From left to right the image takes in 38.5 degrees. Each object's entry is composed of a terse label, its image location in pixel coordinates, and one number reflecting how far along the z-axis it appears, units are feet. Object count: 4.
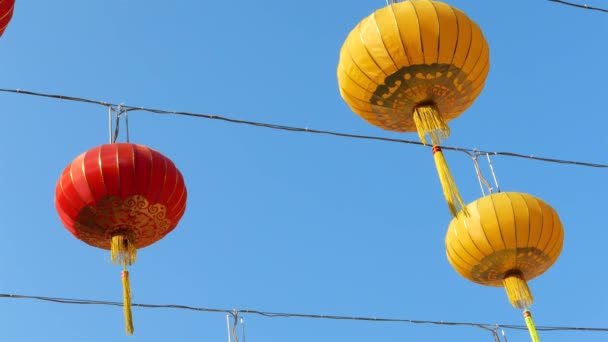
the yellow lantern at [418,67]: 16.22
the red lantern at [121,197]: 16.65
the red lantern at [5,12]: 13.82
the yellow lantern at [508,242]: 20.25
